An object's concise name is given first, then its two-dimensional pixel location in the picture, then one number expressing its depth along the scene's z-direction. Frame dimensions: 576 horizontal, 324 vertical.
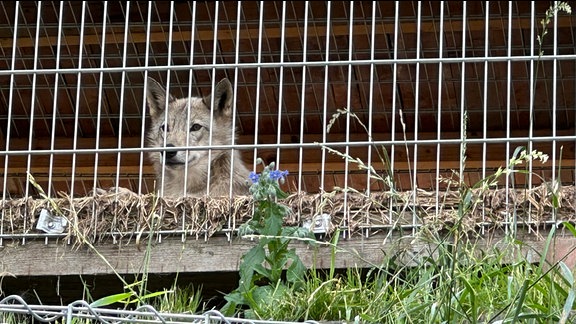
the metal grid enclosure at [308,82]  9.45
